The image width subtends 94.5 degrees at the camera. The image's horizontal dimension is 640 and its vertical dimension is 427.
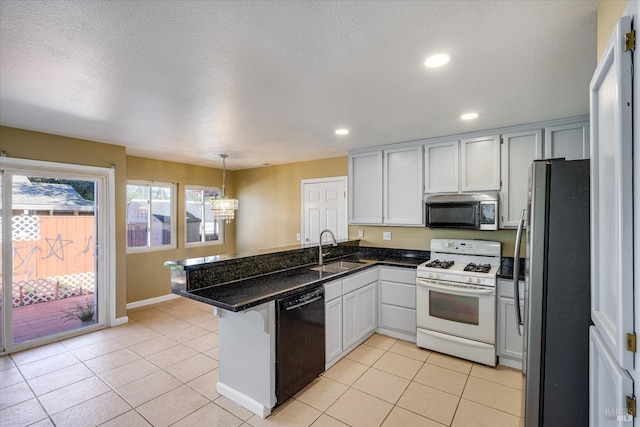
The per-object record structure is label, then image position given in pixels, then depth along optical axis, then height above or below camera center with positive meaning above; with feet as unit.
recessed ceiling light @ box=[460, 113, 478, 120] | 9.35 +3.04
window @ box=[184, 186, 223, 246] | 18.53 -0.55
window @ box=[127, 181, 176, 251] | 15.97 -0.27
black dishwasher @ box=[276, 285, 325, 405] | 7.55 -3.59
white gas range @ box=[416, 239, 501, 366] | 9.64 -3.25
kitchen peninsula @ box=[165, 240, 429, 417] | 7.26 -2.19
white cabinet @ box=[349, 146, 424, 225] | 12.75 +1.09
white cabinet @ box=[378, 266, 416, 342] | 11.57 -3.71
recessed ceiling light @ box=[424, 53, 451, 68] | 5.89 +3.07
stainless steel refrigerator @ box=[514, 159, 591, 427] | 5.00 -1.51
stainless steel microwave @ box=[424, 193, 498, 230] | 10.81 -0.03
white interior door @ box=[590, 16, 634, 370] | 2.86 +0.14
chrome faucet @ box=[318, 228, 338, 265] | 10.91 -1.65
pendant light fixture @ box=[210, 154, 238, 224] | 14.11 +0.19
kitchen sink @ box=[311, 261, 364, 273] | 10.77 -2.22
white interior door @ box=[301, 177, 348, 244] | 15.85 +0.15
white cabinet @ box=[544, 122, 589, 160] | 9.49 +2.28
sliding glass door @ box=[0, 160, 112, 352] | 10.73 -1.71
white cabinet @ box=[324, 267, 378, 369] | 9.48 -3.65
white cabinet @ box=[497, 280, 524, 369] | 9.49 -3.88
